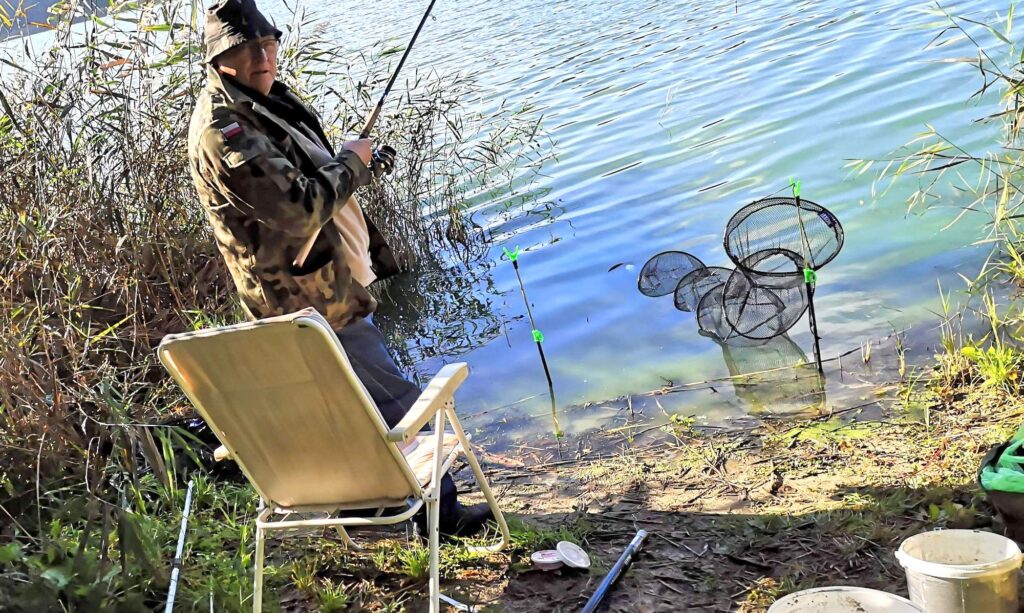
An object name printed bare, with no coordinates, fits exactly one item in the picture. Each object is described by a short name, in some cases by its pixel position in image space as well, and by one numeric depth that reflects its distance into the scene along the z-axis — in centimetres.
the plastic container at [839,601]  212
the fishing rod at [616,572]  283
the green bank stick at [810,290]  469
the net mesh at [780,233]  544
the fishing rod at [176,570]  254
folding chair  247
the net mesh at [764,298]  537
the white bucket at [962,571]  231
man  298
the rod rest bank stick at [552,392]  487
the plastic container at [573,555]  304
